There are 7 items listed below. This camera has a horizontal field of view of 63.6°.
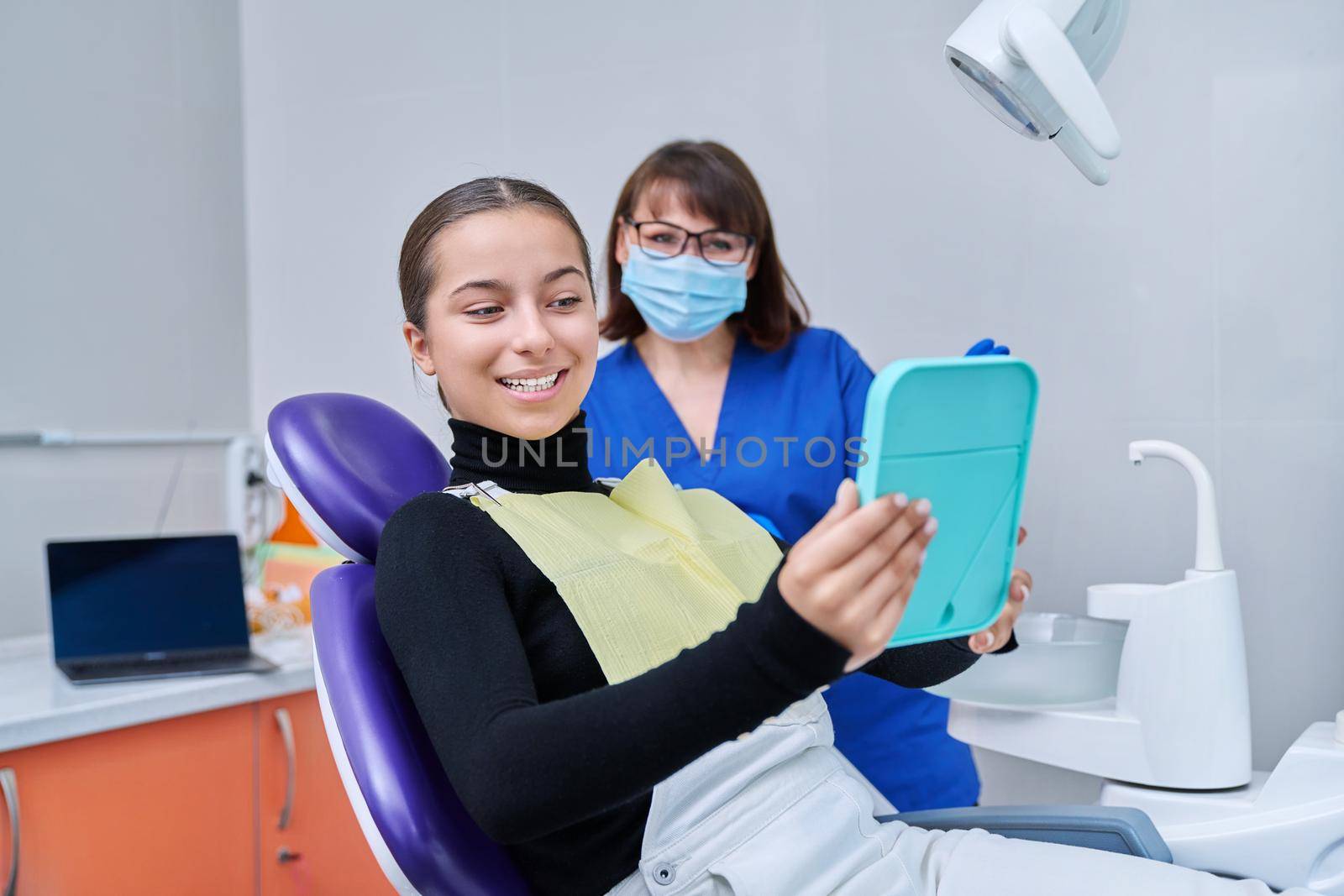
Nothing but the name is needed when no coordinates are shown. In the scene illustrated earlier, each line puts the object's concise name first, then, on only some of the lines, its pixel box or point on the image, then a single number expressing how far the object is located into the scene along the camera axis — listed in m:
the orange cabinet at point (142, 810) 1.48
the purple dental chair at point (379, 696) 0.85
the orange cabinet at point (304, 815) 1.79
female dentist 1.62
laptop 1.75
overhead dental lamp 0.96
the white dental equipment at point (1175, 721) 1.23
